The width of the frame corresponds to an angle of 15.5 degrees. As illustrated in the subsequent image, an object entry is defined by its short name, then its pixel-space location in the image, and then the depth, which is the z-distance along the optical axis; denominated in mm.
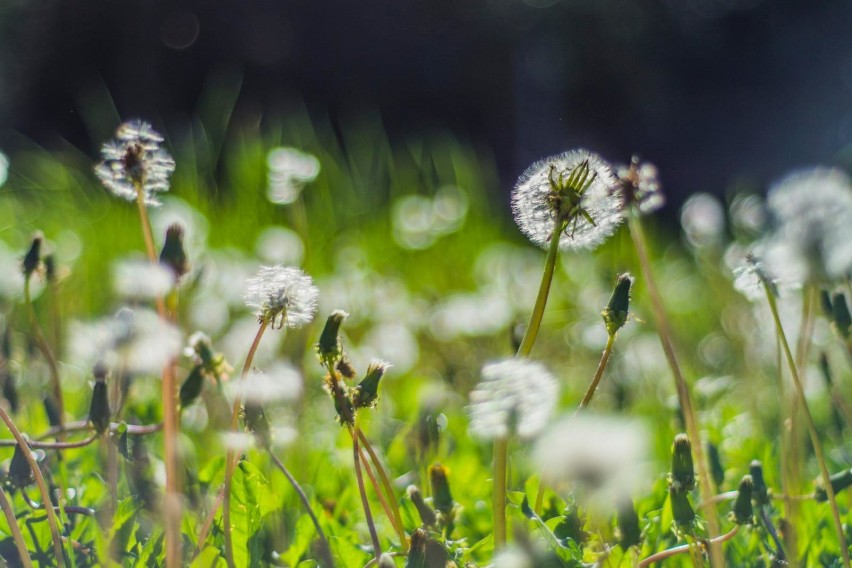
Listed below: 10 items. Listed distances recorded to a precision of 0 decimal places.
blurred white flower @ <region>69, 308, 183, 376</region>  1235
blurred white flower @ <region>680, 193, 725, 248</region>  2288
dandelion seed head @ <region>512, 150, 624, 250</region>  1131
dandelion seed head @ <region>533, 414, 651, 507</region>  1075
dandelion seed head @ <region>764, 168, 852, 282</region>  1178
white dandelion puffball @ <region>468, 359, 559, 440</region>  1093
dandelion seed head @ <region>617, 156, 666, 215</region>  1209
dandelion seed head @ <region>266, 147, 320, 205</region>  2097
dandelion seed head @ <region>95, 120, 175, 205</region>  1192
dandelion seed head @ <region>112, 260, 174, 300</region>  1174
